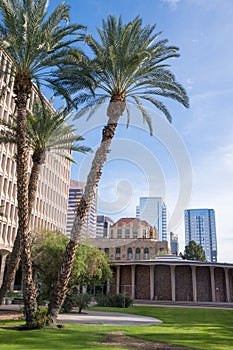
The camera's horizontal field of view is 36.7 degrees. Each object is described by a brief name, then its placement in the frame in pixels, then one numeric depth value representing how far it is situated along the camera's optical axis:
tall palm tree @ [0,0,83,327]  16.12
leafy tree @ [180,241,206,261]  90.19
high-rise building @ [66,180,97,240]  165.25
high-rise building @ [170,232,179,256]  169.50
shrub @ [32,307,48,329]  15.16
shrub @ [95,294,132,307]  36.97
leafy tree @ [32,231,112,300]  26.78
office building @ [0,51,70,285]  49.12
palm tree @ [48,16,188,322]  16.86
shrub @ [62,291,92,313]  27.28
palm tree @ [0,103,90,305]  21.22
